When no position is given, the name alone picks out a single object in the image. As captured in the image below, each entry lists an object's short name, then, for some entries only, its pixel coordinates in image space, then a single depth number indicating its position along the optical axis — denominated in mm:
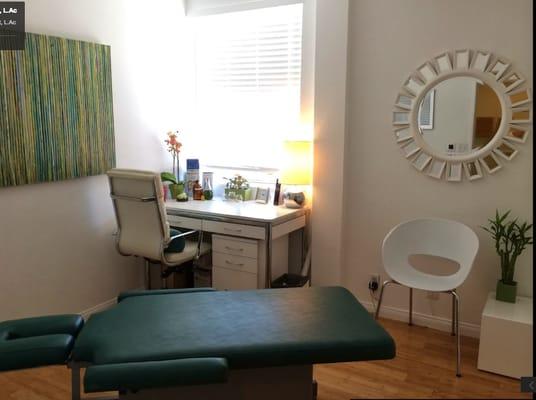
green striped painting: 2705
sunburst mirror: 2836
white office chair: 2959
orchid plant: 3824
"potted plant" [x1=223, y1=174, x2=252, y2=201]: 3807
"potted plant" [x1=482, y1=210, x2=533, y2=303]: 2801
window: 3689
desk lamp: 3412
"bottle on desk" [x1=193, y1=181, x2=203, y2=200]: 3840
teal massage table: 1638
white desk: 3212
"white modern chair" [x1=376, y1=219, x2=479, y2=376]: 2863
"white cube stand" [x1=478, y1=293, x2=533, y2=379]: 2605
